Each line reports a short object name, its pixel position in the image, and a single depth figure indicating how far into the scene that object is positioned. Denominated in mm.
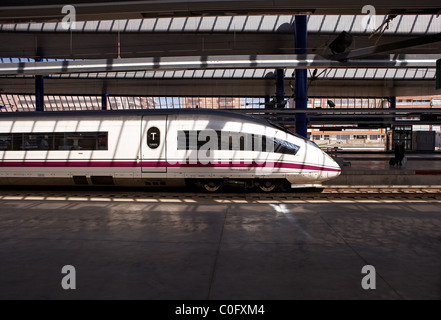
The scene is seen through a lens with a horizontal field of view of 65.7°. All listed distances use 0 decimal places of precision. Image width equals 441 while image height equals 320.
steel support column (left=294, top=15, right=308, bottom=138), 15953
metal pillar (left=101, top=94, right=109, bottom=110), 34953
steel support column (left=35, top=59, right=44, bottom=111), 23625
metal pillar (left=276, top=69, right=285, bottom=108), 23500
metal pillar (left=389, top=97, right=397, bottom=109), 35625
